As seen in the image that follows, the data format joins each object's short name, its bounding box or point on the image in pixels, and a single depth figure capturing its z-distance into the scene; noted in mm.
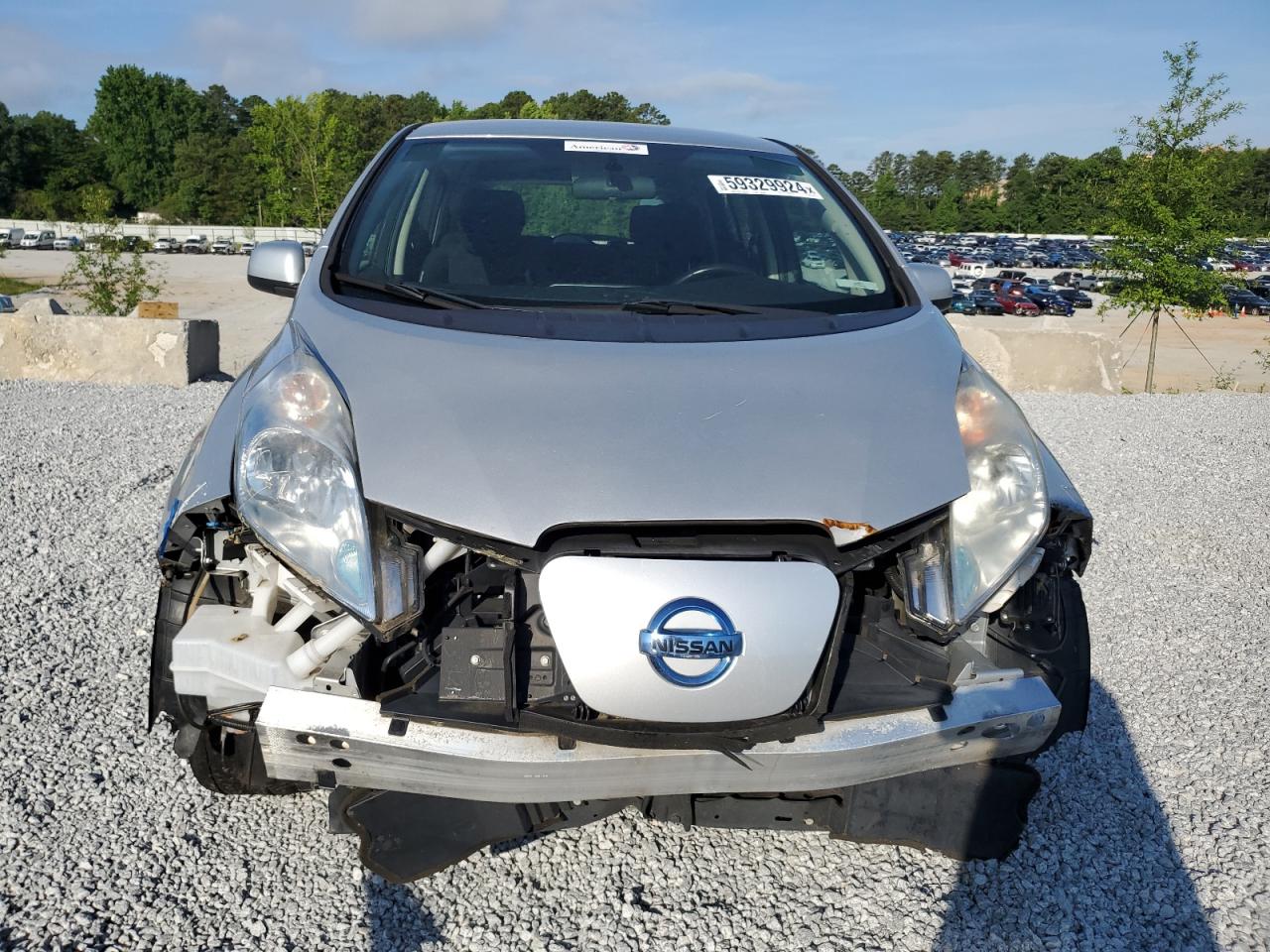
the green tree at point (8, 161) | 91875
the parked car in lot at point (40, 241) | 68500
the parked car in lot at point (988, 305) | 44406
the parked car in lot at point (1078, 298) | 48844
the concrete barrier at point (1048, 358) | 10633
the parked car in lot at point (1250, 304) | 47719
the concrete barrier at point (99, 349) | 9469
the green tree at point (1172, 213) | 16359
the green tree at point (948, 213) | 114312
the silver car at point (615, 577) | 1957
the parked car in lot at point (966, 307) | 41481
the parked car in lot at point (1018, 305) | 43656
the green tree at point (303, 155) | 55906
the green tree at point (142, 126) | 107750
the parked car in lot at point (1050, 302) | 44031
